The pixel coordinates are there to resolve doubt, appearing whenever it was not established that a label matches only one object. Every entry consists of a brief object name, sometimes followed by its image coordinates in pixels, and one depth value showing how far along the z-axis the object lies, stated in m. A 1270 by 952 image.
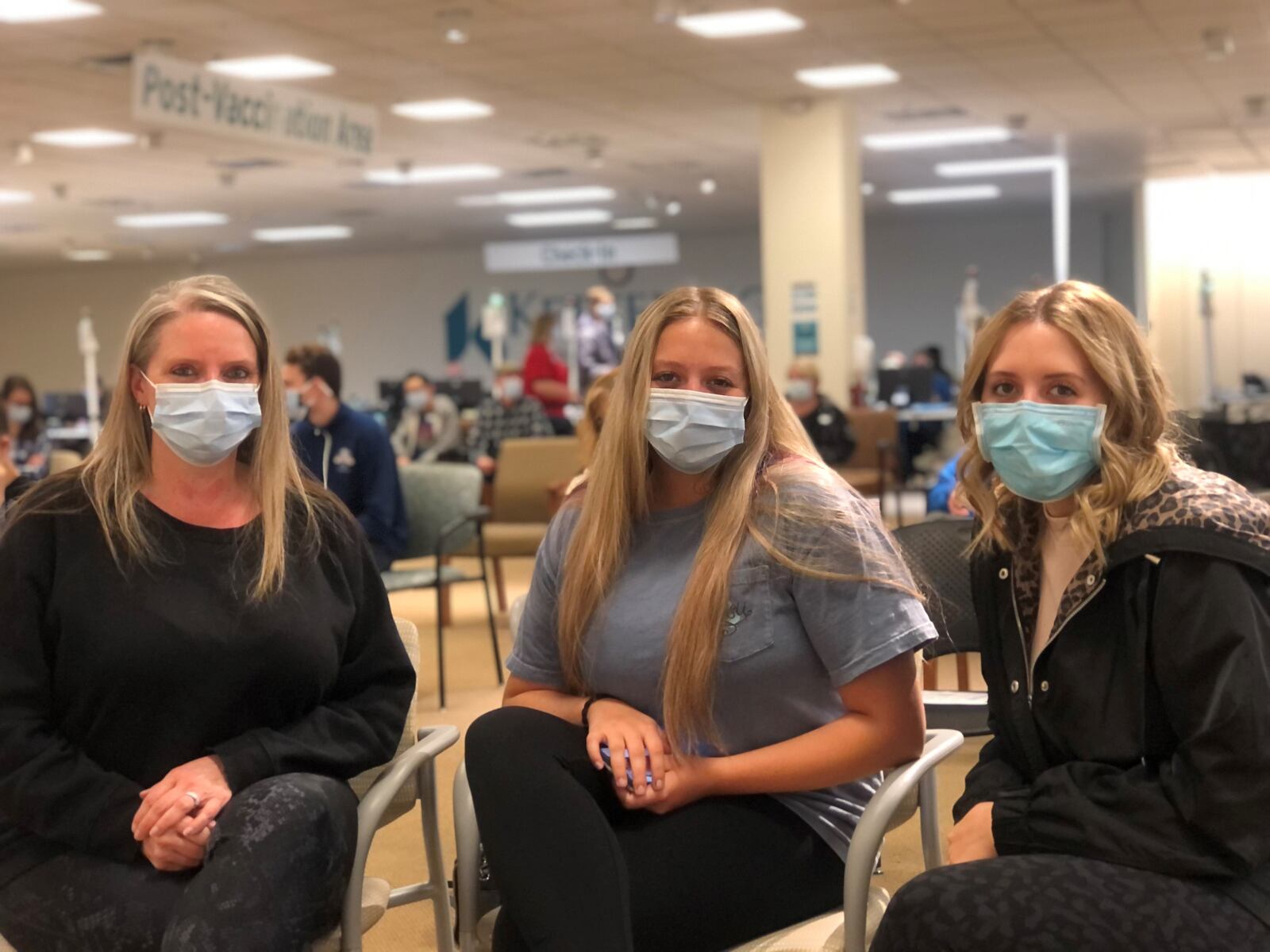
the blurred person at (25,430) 8.00
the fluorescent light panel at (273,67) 9.00
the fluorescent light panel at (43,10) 7.63
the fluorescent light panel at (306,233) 19.52
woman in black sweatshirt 1.84
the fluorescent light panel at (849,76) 9.91
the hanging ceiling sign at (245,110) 7.33
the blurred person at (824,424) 8.76
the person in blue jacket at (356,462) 5.13
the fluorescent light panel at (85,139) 11.51
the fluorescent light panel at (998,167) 14.72
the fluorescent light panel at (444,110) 10.72
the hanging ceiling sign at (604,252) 20.61
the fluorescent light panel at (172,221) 17.23
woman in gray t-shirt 1.84
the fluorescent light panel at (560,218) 18.25
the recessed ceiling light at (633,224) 19.55
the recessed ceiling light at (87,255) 21.03
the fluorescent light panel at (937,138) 12.71
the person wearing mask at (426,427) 10.21
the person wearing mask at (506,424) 8.84
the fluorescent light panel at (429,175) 14.06
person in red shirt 10.03
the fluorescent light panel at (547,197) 16.08
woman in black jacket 1.61
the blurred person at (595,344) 11.26
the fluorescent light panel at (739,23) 8.29
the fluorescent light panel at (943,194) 17.17
